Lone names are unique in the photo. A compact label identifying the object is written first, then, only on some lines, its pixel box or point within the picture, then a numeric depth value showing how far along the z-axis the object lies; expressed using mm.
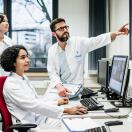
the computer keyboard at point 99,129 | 1666
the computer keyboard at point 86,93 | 3038
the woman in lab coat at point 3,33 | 3444
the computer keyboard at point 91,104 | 2347
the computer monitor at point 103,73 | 3340
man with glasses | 3219
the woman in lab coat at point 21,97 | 2168
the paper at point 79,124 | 1762
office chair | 1957
